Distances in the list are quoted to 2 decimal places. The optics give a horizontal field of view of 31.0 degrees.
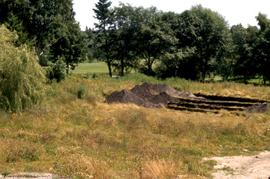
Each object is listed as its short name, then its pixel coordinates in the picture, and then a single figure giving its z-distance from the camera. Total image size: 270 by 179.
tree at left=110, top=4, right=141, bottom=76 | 68.86
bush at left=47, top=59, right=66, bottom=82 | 47.12
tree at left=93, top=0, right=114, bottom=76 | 71.63
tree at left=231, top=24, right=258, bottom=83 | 63.94
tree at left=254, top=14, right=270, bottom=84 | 62.19
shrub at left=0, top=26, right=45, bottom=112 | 28.42
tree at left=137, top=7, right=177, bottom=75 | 64.69
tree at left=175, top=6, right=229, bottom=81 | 68.25
